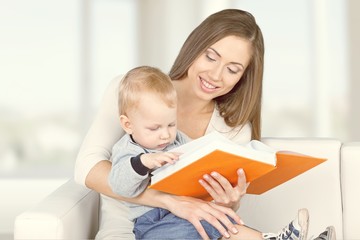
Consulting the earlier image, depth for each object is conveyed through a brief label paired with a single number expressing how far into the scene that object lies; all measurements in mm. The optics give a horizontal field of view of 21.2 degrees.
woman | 1948
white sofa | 2278
